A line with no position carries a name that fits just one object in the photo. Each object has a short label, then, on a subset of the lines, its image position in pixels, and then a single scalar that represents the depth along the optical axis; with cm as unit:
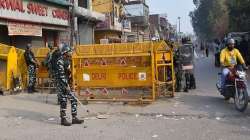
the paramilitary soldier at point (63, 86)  714
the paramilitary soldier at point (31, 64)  1187
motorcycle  778
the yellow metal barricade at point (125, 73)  915
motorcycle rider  853
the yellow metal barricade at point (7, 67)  1146
